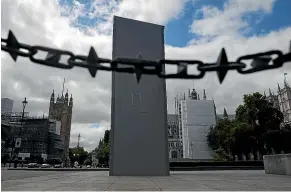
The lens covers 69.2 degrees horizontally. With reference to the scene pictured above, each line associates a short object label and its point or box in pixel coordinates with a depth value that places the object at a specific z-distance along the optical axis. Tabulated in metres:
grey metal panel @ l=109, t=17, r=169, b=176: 13.26
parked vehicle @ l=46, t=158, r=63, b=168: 62.21
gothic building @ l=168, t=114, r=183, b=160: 84.18
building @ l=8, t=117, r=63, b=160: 61.47
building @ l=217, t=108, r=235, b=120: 91.25
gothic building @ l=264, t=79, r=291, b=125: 73.75
